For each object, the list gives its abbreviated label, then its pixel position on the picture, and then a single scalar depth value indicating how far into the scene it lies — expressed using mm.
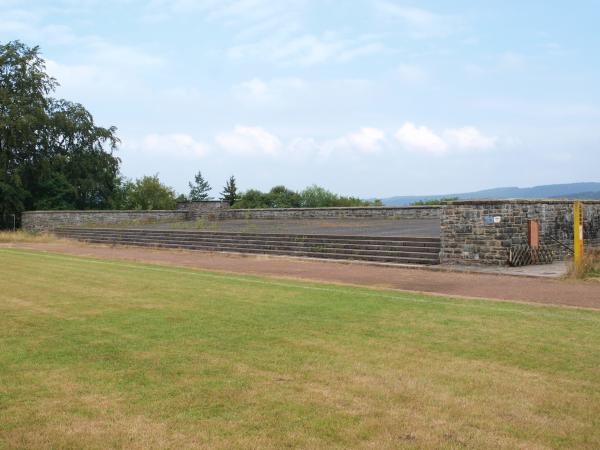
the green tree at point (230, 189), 93562
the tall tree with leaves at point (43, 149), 43156
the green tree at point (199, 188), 108812
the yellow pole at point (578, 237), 15507
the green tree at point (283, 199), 66000
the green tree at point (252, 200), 66644
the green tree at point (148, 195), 66750
